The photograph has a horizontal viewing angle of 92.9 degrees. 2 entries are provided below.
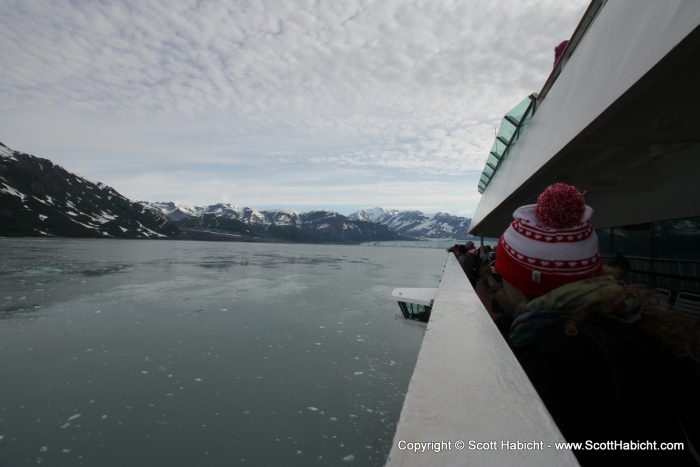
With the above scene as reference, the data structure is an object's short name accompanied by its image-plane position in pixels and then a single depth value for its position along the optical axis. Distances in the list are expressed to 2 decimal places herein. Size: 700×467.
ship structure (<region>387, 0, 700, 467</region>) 1.02
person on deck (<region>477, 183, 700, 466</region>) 1.03
